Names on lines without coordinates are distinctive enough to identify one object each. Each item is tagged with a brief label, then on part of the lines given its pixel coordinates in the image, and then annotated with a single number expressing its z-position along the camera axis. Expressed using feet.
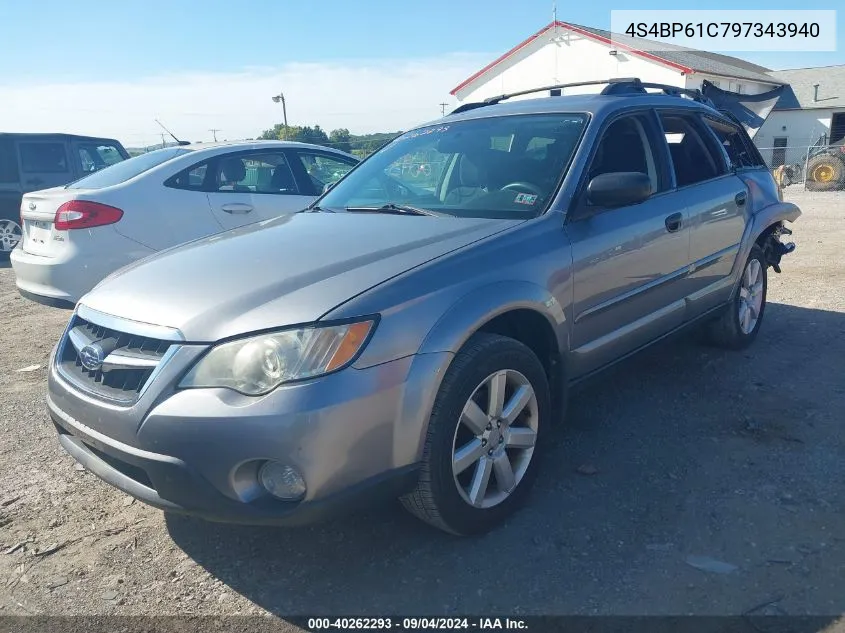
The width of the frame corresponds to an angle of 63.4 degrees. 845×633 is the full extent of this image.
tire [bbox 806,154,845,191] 67.72
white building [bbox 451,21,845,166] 101.89
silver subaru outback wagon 7.45
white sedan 17.12
